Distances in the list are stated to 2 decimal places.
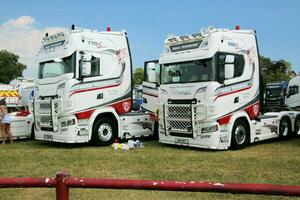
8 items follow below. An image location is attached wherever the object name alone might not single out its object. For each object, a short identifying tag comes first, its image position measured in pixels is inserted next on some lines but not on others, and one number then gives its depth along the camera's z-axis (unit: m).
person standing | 14.84
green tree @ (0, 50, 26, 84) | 63.97
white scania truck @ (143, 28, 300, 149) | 11.90
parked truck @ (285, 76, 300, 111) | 25.00
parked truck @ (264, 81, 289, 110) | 29.14
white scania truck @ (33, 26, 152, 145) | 13.04
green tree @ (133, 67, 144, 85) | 67.75
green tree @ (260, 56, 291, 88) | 64.59
